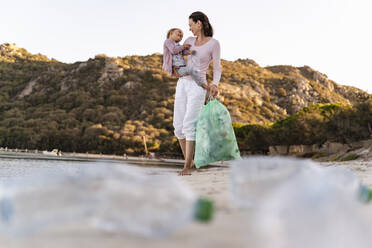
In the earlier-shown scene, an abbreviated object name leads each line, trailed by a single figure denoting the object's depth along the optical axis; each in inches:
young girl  169.6
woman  169.9
